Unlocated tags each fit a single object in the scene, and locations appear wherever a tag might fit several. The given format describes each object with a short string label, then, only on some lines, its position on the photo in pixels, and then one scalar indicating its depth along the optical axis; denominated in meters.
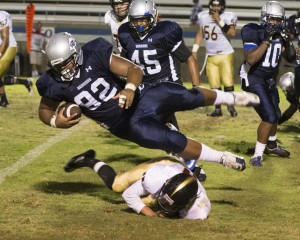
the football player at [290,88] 21.89
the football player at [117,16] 19.02
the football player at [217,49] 26.86
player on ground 12.34
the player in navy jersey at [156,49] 15.91
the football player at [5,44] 26.02
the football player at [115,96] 13.38
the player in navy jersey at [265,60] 17.62
